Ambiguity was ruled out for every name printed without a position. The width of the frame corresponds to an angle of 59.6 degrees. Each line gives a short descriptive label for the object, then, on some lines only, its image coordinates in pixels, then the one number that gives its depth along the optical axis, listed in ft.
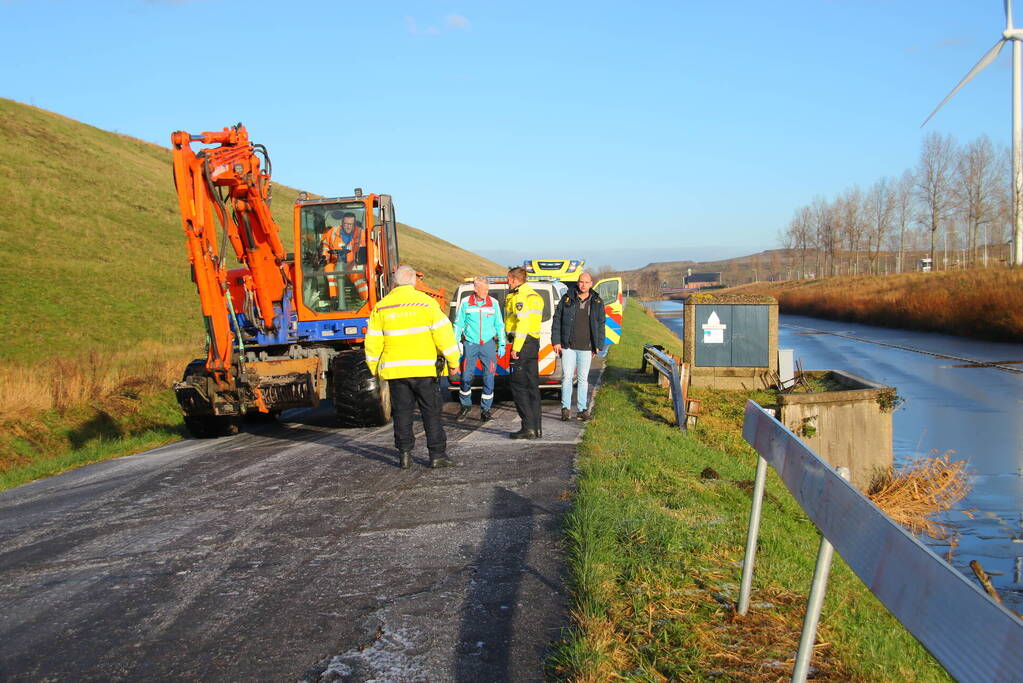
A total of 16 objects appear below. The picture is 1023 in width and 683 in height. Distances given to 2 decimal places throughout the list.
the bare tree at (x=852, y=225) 285.19
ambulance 46.11
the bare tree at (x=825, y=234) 305.53
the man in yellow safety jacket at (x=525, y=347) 35.27
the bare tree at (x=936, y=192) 226.99
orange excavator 36.09
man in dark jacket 39.47
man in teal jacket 40.40
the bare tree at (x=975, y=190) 212.64
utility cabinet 52.75
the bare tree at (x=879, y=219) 275.18
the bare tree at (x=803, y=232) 350.02
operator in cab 43.50
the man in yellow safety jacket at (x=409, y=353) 28.99
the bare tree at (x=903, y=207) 270.87
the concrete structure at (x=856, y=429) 39.27
